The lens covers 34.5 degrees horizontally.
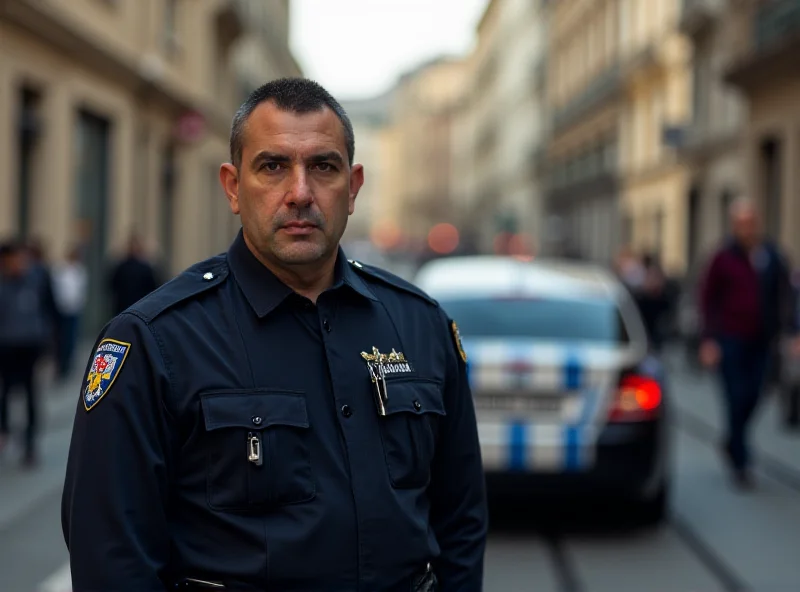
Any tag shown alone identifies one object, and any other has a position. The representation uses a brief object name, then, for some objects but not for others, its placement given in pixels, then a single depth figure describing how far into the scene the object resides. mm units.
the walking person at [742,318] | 9750
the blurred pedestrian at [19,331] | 10500
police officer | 2314
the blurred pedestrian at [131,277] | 17609
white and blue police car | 7703
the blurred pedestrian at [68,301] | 16812
